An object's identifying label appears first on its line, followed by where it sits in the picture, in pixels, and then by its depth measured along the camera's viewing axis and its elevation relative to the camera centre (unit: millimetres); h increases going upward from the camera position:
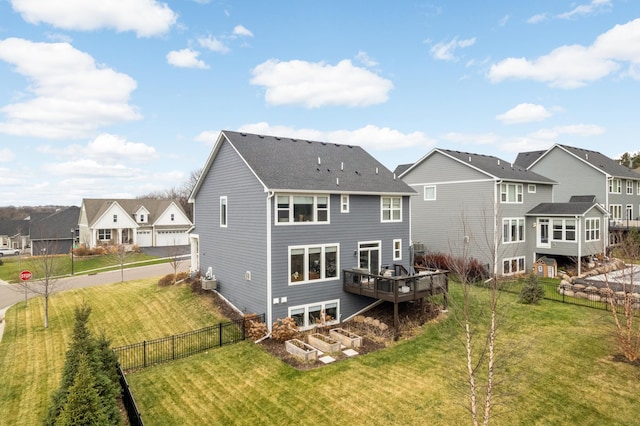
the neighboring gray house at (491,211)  26516 -121
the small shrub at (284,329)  15125 -4879
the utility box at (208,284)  20203 -3892
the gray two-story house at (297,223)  16188 -531
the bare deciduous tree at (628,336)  12484 -4618
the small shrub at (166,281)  23625 -4353
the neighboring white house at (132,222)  47000 -1022
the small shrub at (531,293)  19875 -4564
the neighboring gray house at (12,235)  62156 -3155
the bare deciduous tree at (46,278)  19438 -5157
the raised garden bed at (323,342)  14141 -5196
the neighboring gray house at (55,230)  49531 -1944
